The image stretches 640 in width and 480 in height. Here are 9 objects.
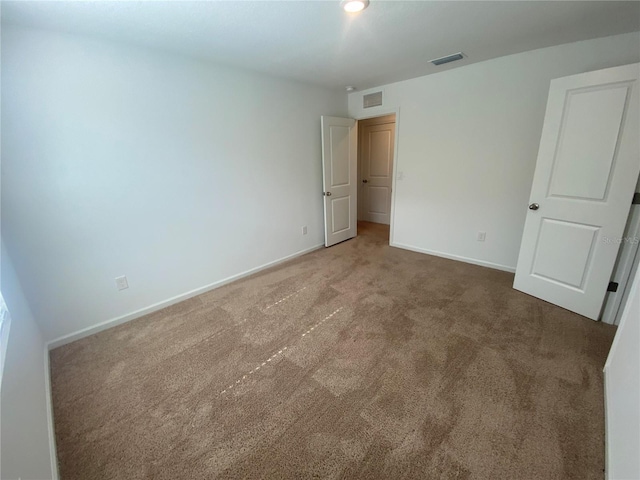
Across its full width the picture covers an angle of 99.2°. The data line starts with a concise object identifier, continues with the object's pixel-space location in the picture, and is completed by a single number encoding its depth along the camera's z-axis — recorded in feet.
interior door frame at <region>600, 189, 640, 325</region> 6.86
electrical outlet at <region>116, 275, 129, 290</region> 7.91
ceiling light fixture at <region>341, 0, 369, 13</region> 5.49
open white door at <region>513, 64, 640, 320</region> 6.61
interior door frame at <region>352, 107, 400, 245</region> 12.26
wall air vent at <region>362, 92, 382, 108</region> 12.57
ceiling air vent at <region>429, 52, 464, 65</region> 8.76
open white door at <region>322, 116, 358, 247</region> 12.91
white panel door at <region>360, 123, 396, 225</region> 17.13
